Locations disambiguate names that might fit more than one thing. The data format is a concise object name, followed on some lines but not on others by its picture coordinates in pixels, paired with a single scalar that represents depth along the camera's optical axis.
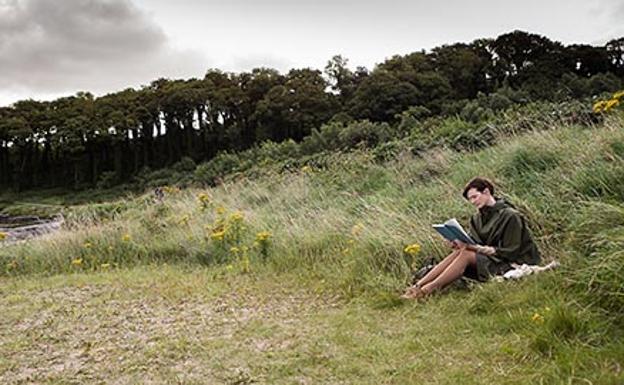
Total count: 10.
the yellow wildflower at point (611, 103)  6.24
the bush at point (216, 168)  25.90
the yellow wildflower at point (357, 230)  6.53
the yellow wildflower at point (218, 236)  7.67
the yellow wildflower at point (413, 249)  5.27
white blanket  4.48
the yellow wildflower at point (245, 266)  6.95
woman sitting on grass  4.73
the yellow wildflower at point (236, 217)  7.95
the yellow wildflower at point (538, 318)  3.48
